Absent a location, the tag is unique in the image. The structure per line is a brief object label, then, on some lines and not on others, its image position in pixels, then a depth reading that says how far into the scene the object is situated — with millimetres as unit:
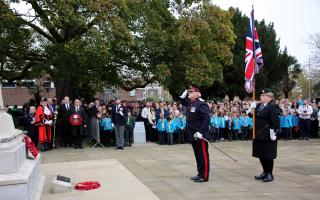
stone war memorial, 6164
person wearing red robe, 15375
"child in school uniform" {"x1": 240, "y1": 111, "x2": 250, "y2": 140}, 18772
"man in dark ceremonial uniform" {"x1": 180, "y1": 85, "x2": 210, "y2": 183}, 8906
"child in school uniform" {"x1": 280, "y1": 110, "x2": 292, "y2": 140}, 19156
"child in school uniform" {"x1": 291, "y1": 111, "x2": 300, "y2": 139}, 19406
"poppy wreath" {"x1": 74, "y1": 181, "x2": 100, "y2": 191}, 8242
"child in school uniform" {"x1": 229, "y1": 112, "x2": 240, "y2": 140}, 18672
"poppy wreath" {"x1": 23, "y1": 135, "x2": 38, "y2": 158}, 8227
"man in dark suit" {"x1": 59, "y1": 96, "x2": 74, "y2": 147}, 16219
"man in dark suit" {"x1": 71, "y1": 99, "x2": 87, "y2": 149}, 15922
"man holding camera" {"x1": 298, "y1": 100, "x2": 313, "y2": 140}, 19045
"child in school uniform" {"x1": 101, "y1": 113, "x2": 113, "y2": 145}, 16672
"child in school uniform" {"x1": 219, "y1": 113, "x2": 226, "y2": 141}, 18453
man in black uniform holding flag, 8852
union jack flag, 10680
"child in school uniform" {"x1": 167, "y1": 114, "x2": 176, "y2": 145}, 17453
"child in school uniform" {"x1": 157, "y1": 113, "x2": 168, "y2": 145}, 17562
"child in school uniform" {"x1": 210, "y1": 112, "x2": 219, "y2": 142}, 18156
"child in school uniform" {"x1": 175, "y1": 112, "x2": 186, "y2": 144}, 17750
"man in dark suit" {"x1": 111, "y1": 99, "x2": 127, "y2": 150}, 15669
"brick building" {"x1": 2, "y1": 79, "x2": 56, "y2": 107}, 42844
